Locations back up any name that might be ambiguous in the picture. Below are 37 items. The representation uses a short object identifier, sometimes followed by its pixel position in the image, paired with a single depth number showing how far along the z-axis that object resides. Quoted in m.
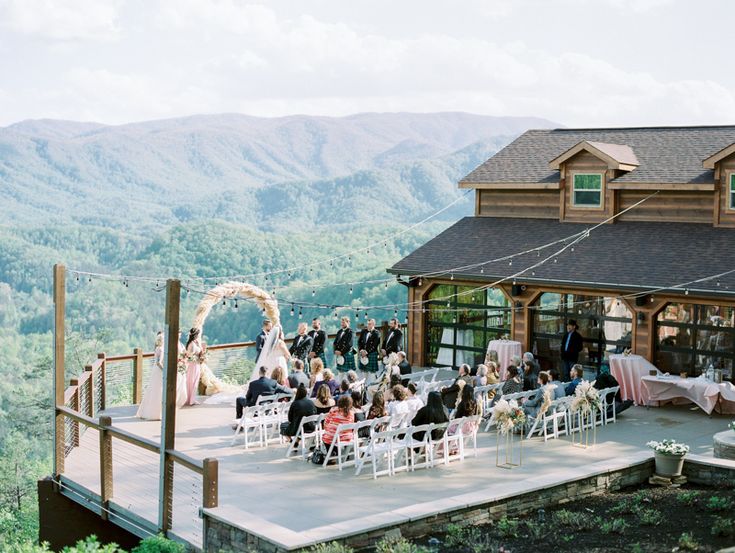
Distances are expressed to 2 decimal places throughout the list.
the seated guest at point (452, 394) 15.80
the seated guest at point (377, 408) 14.41
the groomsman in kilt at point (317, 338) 20.12
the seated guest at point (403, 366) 18.97
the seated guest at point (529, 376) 17.12
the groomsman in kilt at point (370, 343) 21.12
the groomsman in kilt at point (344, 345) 20.97
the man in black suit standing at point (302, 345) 19.97
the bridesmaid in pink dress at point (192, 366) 18.30
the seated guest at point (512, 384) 16.83
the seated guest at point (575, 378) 16.88
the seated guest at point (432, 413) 14.12
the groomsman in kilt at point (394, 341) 21.30
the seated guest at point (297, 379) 16.81
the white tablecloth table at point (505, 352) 21.25
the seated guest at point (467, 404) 14.71
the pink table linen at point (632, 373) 18.83
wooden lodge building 19.30
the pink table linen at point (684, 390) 17.62
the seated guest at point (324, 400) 14.89
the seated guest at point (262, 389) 16.16
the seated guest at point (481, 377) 17.48
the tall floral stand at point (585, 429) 15.53
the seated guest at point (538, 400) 16.34
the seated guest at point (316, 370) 16.17
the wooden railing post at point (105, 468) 13.28
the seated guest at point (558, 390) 16.52
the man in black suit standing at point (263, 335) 19.83
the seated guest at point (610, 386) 17.20
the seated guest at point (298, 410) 14.54
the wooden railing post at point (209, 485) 11.00
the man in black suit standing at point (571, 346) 20.00
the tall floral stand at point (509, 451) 14.37
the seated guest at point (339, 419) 14.00
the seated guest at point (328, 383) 15.82
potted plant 13.03
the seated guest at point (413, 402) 14.98
